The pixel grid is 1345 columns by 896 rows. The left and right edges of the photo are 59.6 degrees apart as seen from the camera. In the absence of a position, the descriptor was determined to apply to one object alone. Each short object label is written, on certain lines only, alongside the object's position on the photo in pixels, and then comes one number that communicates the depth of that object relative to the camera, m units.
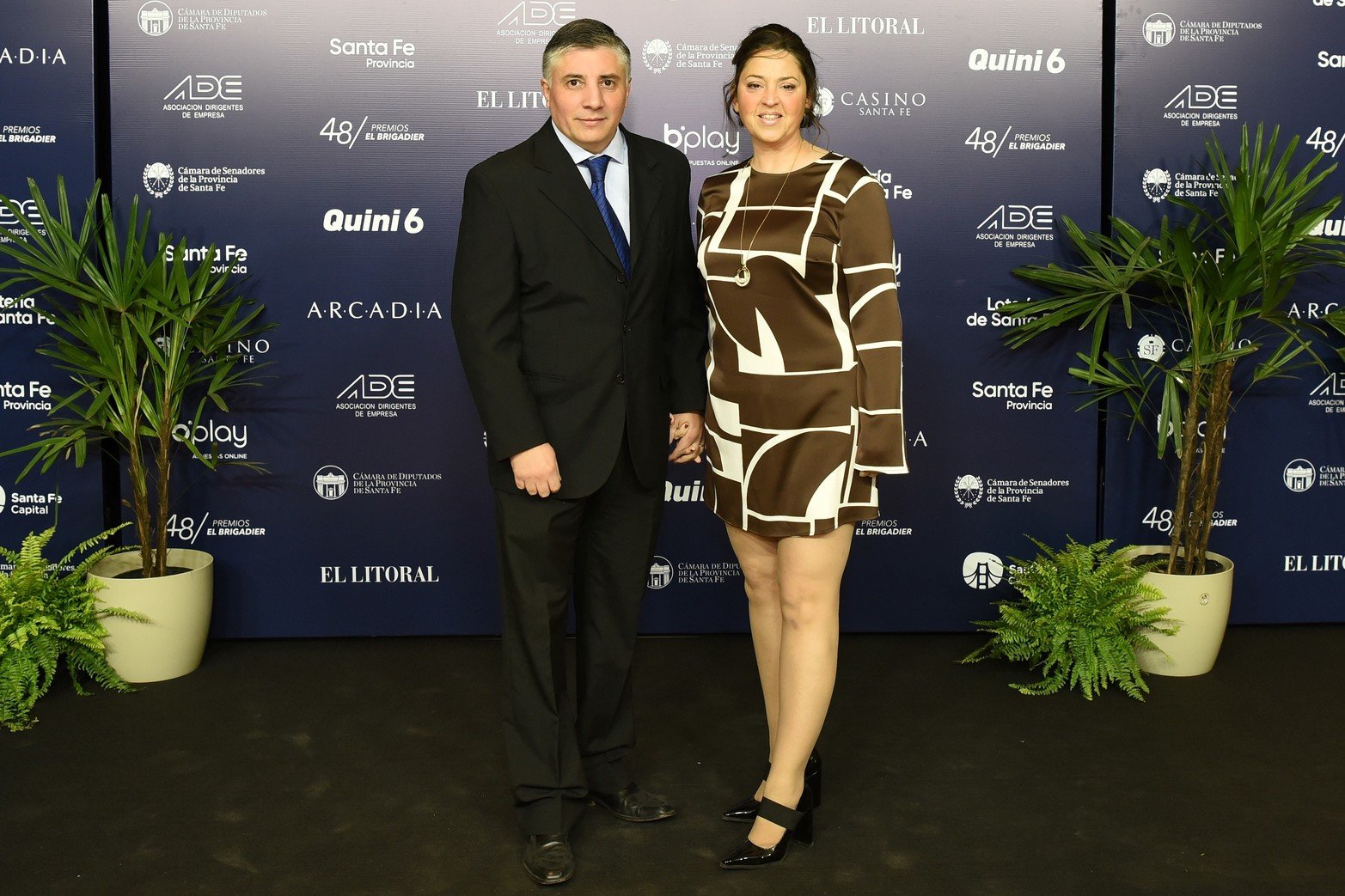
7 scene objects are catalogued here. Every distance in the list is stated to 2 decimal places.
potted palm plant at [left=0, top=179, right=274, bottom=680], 3.63
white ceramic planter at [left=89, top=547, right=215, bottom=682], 3.72
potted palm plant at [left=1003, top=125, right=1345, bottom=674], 3.62
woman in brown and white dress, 2.45
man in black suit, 2.50
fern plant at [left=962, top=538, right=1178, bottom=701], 3.66
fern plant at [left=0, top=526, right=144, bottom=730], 3.46
